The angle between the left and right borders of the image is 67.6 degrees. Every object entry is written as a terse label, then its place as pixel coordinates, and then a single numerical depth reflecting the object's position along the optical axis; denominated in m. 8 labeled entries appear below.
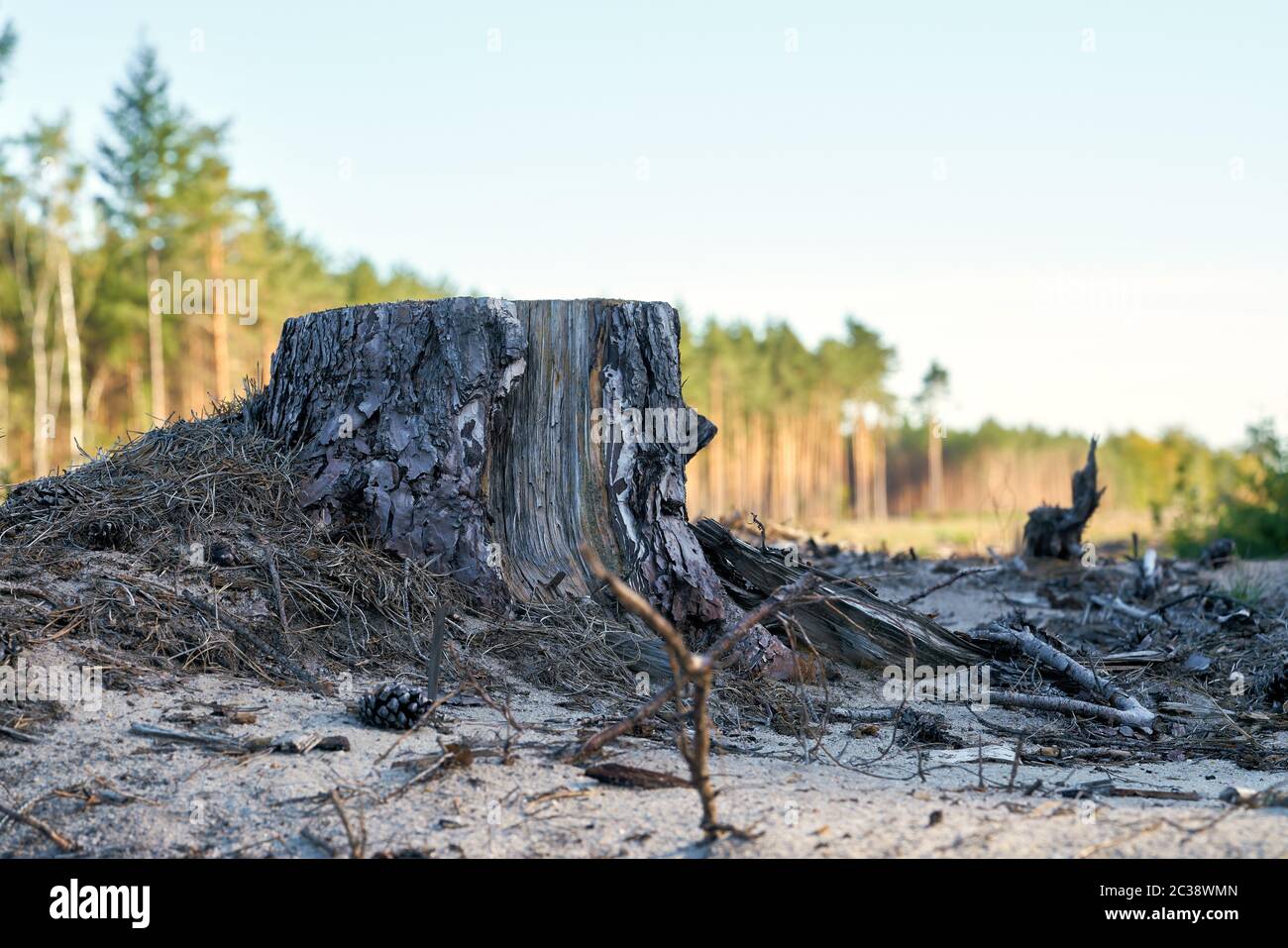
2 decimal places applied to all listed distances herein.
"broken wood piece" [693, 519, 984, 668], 5.38
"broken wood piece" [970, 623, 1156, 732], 4.57
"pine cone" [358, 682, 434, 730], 3.47
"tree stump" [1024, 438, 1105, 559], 9.88
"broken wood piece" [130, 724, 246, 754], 3.20
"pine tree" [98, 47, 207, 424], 32.72
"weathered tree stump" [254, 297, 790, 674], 4.92
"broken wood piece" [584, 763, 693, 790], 3.09
